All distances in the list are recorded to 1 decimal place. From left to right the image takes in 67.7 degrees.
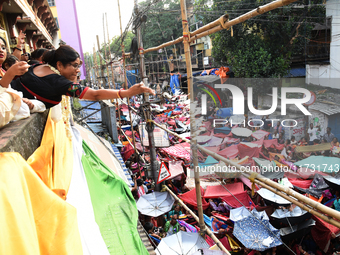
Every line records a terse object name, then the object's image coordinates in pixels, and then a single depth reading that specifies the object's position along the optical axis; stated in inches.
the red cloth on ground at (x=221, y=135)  504.1
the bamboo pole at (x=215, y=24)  123.6
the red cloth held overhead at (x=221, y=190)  305.1
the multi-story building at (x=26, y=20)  225.1
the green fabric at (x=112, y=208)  95.3
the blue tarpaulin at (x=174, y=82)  1061.8
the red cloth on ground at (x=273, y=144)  438.1
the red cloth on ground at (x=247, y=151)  404.0
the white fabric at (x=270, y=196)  265.6
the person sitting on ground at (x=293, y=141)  453.8
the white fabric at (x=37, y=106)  82.0
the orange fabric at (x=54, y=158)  69.4
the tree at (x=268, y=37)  519.2
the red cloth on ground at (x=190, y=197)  285.6
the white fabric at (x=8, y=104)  59.5
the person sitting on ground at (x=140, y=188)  300.5
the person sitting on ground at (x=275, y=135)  486.4
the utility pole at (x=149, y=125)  277.3
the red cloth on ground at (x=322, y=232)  231.6
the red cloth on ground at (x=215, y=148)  440.4
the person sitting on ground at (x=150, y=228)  247.5
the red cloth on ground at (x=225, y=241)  252.3
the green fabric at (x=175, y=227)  255.0
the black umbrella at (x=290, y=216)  238.8
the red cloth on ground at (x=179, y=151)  386.8
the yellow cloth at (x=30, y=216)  42.4
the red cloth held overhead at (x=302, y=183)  316.5
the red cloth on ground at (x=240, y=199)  309.9
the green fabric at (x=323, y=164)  338.0
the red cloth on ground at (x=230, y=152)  403.0
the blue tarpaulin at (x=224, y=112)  636.5
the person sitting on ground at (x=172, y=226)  255.1
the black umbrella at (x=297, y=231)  239.1
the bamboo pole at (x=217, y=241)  157.9
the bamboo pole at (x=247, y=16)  100.5
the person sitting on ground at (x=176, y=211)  285.0
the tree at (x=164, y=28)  1130.0
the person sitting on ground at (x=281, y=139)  466.9
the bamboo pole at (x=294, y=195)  88.1
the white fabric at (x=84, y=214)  73.2
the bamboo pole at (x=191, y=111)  155.0
